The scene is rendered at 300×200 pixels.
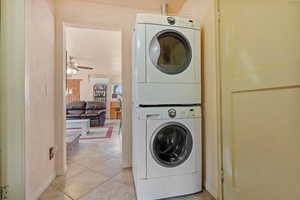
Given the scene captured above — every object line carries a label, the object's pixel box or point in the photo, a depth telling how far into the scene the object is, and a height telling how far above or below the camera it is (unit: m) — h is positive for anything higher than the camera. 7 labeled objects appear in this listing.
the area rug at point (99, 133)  4.06 -0.95
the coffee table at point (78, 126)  4.32 -0.69
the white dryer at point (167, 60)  1.40 +0.41
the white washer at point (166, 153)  1.39 -0.52
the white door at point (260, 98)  0.82 +0.01
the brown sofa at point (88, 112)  5.62 -0.37
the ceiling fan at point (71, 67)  4.31 +1.05
